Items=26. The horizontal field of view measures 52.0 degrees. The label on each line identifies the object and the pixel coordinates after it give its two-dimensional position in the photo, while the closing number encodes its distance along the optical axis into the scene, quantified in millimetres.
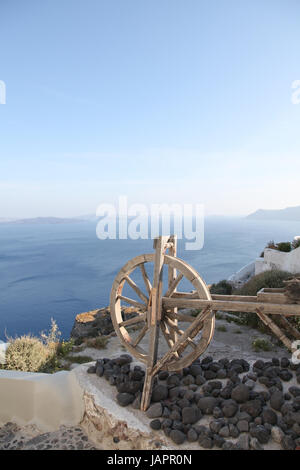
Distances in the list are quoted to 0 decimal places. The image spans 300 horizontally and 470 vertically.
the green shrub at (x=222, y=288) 17345
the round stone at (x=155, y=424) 4297
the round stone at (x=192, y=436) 4062
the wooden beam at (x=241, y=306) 4406
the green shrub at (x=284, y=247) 15281
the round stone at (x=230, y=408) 4406
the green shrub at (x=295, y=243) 14945
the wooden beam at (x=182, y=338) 4816
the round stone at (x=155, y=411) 4547
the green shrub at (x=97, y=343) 9484
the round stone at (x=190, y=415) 4374
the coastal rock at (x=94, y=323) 15722
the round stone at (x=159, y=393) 4902
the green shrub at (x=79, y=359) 8406
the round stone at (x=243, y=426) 4145
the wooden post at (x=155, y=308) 5020
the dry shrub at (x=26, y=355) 7215
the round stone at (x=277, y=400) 4480
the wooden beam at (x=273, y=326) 4311
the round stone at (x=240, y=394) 4648
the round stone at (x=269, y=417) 4242
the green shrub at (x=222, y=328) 9547
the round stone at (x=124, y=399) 4836
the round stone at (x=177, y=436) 4035
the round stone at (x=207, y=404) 4543
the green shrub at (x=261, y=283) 10302
